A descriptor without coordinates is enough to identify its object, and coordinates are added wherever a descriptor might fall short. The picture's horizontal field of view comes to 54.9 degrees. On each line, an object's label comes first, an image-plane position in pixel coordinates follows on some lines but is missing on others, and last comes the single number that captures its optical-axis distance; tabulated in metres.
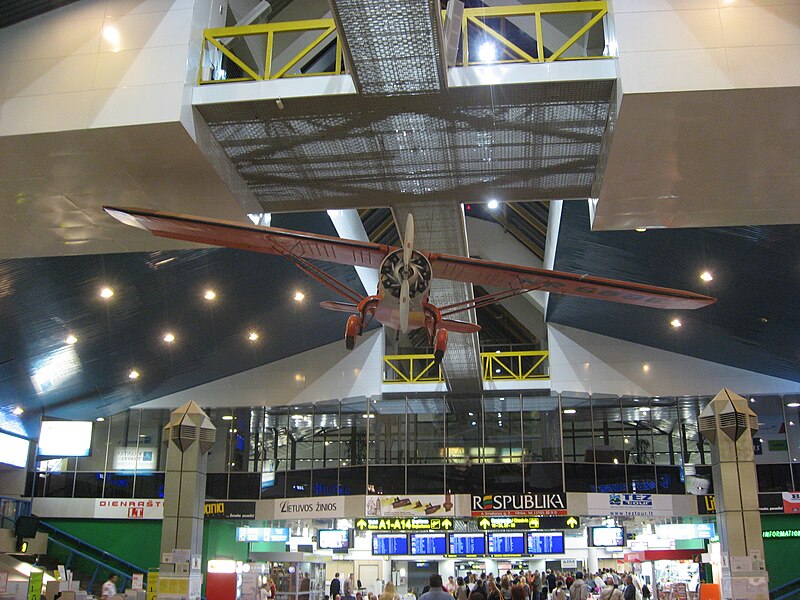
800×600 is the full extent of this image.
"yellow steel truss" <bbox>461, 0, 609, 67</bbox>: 8.72
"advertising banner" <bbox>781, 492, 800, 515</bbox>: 23.39
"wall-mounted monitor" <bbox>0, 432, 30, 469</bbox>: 24.16
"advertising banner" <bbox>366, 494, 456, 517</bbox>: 23.88
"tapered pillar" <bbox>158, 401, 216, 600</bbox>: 11.57
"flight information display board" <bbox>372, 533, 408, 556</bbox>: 25.88
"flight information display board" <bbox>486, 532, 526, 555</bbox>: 25.62
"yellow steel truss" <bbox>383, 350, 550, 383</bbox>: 25.67
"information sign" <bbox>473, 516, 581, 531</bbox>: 24.45
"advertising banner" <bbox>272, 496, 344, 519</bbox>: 24.06
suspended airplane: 9.32
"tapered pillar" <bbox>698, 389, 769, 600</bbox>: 11.06
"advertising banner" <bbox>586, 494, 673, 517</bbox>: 23.33
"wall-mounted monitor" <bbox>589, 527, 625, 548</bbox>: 27.64
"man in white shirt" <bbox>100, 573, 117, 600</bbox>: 20.44
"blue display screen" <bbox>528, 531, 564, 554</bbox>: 25.70
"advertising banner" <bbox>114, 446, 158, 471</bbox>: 26.78
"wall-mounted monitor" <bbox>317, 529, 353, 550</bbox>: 27.22
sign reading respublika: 23.47
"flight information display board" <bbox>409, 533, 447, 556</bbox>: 25.94
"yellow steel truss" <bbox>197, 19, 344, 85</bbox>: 9.34
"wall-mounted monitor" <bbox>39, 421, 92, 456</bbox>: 24.48
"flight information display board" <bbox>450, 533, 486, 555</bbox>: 26.03
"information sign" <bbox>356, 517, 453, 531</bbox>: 23.92
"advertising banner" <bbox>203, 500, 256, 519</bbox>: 25.27
